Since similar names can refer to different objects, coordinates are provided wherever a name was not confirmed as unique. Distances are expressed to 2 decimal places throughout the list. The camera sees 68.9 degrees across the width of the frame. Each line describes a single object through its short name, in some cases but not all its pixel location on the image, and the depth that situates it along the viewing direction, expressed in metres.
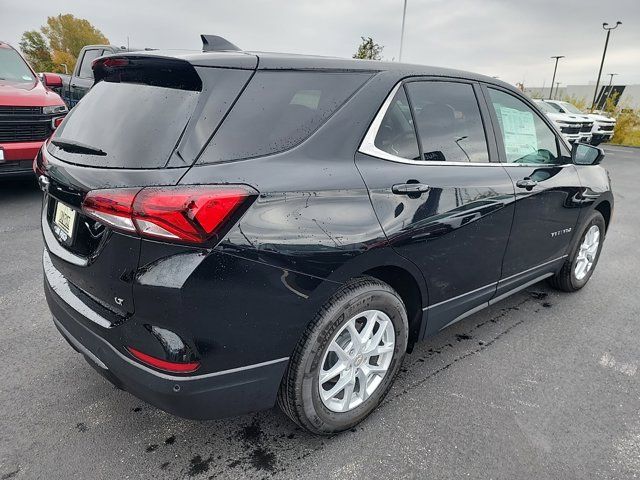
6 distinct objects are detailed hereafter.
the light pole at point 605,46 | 27.13
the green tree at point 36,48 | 69.62
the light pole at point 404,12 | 17.91
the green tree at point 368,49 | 19.82
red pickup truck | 5.46
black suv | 1.64
